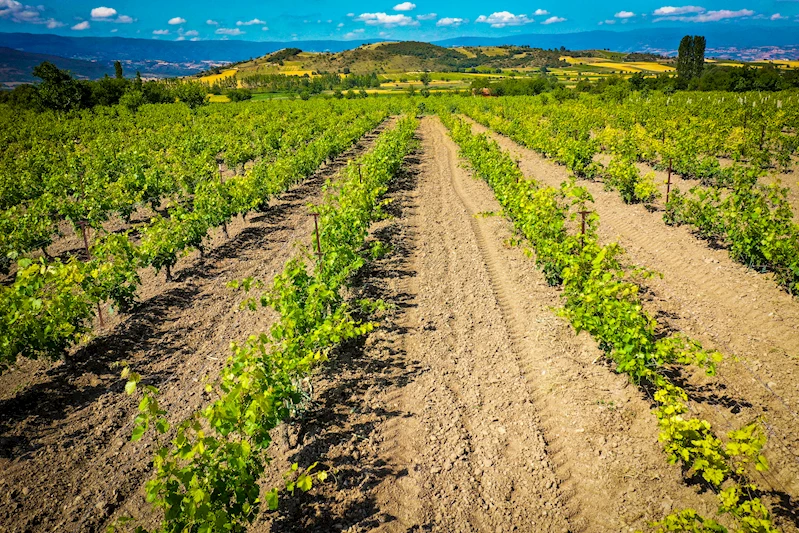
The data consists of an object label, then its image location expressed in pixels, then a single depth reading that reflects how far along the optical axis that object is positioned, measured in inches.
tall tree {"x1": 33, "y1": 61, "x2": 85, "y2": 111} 1743.4
